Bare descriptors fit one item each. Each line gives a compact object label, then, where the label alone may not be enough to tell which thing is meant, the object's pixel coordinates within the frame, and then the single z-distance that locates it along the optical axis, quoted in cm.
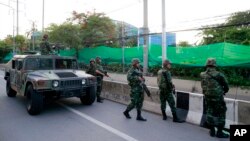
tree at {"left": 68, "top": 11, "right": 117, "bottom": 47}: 2294
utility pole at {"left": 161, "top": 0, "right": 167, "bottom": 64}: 1096
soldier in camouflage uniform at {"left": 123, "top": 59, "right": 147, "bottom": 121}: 710
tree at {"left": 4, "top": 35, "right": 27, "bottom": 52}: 4731
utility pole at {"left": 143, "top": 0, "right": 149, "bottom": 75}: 1355
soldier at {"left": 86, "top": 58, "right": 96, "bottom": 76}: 1008
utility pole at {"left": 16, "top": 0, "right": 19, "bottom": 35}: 3947
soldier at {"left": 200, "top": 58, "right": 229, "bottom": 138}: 559
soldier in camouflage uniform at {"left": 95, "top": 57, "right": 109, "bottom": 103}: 1009
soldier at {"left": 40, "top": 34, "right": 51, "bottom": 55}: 1084
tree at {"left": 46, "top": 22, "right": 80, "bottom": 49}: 2208
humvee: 766
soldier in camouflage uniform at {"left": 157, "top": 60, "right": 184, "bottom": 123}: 690
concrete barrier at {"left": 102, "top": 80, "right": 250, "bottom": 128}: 568
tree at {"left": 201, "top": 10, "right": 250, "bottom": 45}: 1880
